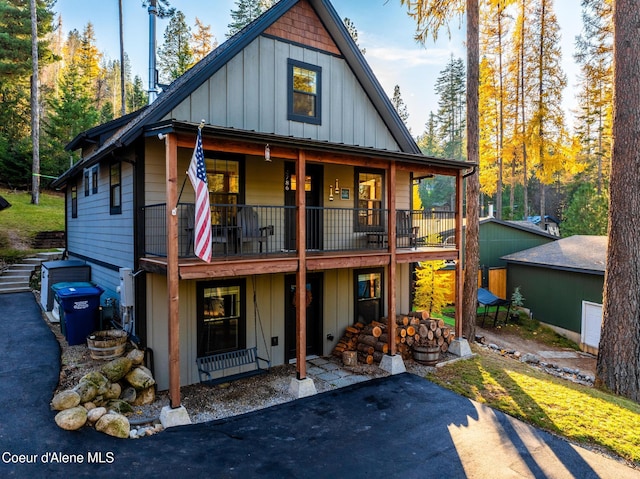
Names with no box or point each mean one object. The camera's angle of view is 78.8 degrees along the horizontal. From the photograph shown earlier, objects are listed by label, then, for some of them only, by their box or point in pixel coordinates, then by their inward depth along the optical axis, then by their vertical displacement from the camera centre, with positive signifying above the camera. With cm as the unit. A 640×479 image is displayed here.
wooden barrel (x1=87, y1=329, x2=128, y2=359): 728 -228
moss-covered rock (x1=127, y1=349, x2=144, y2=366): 699 -239
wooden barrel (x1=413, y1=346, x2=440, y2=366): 966 -325
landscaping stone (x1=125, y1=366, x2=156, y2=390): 676 -271
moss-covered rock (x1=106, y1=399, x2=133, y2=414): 612 -290
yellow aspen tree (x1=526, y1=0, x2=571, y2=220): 2381 +816
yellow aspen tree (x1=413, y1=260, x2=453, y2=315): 1597 -262
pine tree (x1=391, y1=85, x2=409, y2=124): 4688 +1491
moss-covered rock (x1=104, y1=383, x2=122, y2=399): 620 -273
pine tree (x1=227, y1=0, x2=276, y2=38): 3388 +1842
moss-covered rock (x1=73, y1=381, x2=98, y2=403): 594 -256
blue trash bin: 826 -189
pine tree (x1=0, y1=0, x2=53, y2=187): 2395 +960
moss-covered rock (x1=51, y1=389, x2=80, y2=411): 577 -264
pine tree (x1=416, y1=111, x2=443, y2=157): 5363 +1214
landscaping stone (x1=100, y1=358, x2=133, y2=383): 655 -247
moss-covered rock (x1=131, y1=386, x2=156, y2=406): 672 -302
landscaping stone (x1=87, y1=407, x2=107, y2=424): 570 -280
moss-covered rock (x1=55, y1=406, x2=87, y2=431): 544 -275
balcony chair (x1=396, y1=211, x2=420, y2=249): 1068 -9
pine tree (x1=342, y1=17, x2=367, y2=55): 2821 +1437
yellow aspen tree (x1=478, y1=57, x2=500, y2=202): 2452 +642
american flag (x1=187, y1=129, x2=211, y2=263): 596 +30
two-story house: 757 +63
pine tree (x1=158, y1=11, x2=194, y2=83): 3428 +1695
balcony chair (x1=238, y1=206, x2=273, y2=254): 798 -7
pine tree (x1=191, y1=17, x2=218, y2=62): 3406 +1622
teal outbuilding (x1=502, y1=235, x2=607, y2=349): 1434 -238
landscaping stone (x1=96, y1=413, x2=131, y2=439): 559 -292
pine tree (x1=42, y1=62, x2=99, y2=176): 2600 +668
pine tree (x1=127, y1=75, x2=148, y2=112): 3916 +1415
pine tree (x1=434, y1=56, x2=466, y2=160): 4728 +1478
